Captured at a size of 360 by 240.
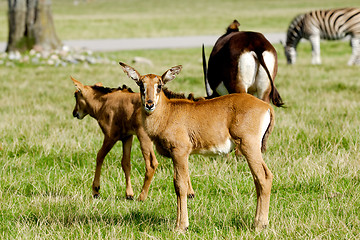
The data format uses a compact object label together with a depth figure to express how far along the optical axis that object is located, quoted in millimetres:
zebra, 33925
